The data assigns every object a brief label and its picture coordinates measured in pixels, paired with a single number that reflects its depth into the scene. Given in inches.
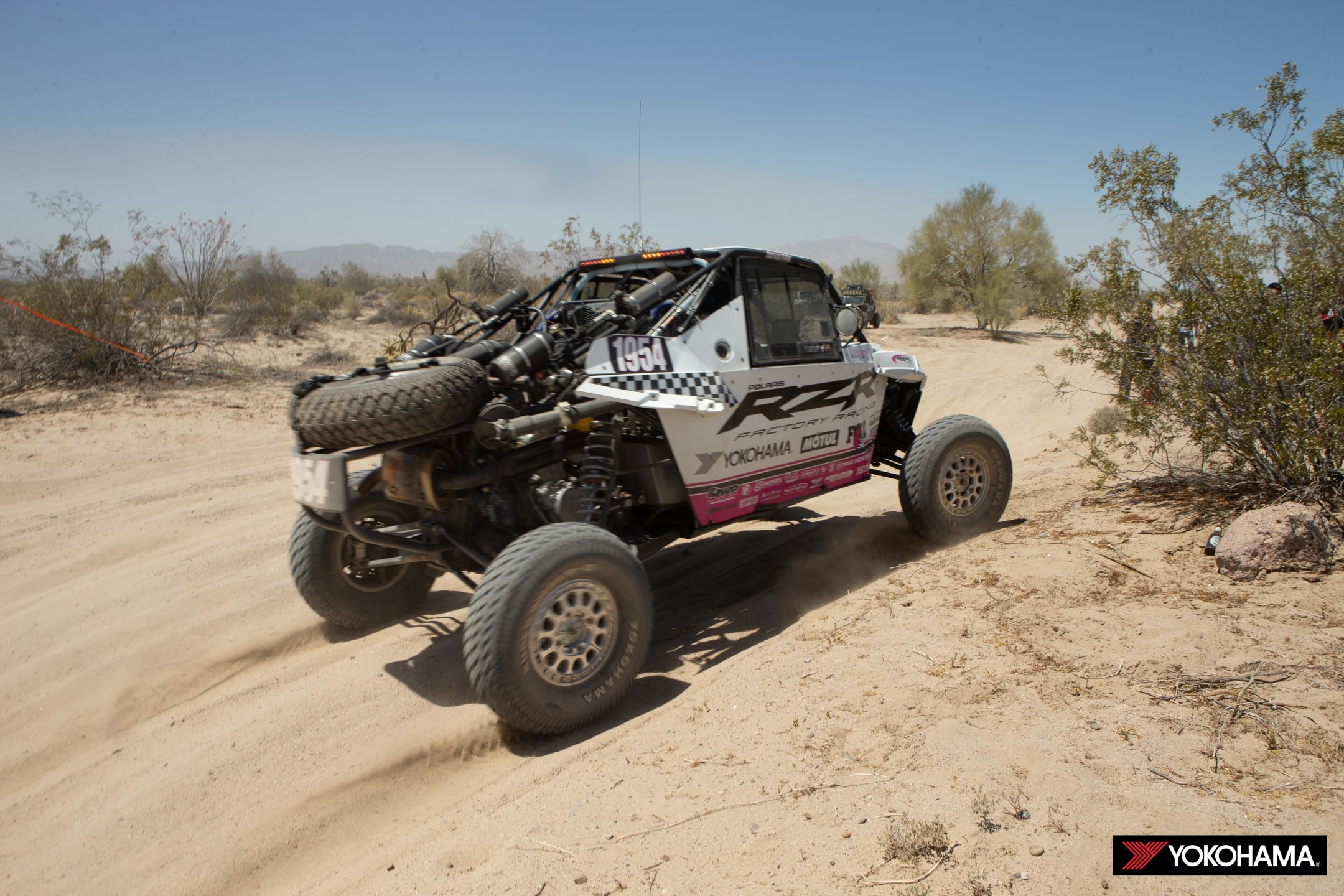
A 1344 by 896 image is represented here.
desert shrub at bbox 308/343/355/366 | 600.1
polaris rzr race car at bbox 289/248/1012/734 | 141.0
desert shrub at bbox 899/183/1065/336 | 992.9
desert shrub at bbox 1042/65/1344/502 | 202.1
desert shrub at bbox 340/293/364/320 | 908.6
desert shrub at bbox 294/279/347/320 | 867.4
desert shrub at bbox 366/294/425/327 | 837.2
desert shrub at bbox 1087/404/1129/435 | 385.1
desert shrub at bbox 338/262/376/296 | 1203.9
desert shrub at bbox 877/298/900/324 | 1071.2
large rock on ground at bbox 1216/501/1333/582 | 178.4
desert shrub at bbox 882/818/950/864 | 98.3
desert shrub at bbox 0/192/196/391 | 469.1
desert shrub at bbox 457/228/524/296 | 820.0
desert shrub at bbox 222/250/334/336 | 669.3
